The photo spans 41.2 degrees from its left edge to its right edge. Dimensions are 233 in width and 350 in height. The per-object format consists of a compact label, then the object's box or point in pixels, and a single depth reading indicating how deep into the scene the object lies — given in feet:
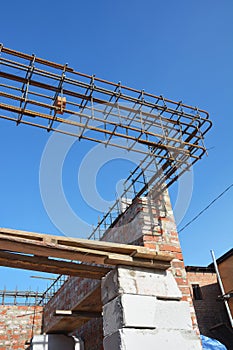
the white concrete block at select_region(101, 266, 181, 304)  13.51
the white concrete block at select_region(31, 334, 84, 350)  25.82
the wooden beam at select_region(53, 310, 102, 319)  21.09
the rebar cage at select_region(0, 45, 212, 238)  17.90
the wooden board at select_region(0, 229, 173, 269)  12.13
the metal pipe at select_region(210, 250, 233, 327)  42.34
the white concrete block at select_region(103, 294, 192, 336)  12.60
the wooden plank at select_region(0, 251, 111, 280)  13.43
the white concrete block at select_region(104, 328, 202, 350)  12.04
